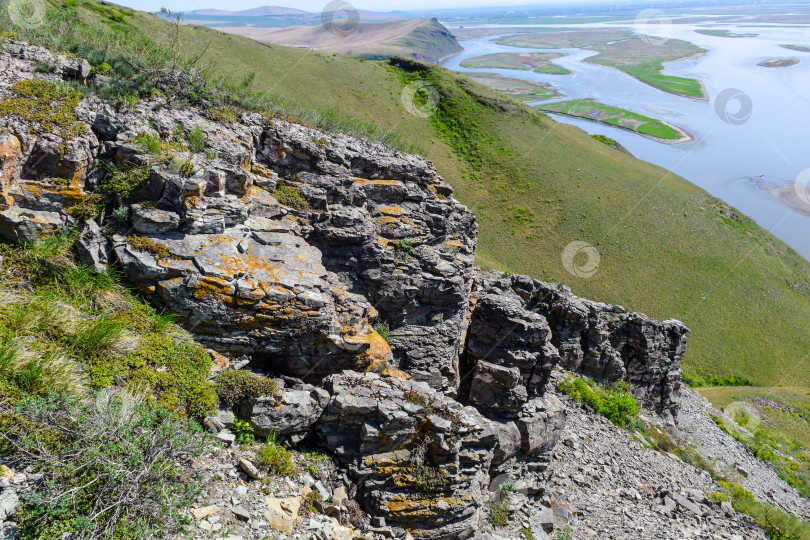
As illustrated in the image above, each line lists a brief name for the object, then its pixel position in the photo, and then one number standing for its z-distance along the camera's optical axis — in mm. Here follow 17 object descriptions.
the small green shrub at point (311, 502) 7113
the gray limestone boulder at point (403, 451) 8375
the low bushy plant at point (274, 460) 7250
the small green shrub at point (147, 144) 9430
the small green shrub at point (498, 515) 10781
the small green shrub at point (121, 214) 8586
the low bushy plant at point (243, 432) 7420
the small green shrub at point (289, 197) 12656
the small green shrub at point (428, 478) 8695
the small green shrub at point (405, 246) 14688
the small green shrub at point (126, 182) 8922
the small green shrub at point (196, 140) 10734
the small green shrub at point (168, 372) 6773
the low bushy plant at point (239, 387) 7711
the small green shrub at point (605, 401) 18625
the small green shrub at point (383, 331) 13531
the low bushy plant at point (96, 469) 4695
